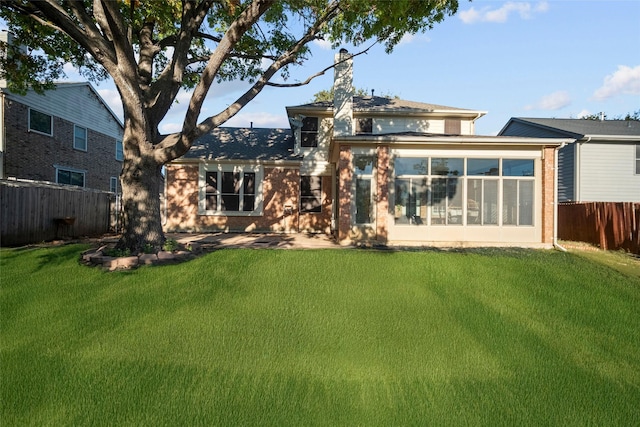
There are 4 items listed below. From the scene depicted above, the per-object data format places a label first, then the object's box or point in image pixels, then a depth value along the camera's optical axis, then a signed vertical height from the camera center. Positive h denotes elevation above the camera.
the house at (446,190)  11.72 +0.82
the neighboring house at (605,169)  17.05 +2.21
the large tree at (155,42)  7.53 +4.10
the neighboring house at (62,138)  16.34 +4.02
